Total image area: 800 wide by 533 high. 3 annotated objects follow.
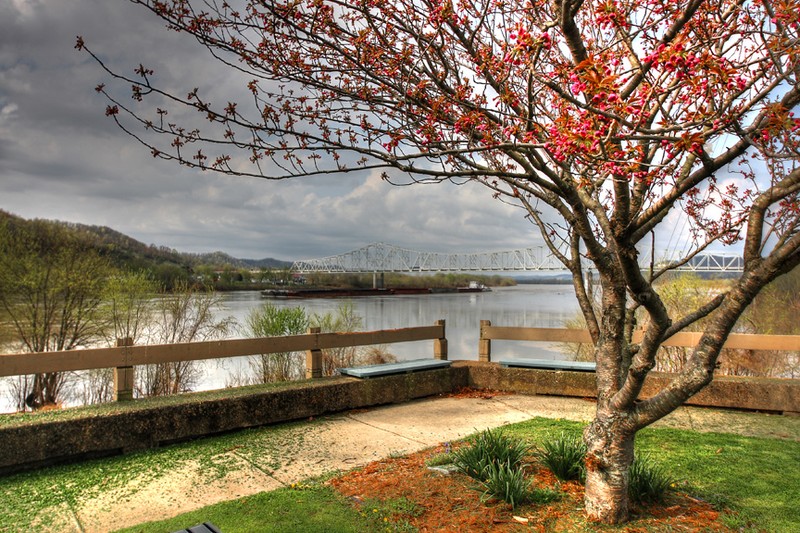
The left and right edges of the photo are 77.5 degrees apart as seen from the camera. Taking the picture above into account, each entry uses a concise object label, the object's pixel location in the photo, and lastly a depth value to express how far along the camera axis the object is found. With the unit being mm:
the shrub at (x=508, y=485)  3361
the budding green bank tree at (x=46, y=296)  11383
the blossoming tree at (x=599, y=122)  2668
